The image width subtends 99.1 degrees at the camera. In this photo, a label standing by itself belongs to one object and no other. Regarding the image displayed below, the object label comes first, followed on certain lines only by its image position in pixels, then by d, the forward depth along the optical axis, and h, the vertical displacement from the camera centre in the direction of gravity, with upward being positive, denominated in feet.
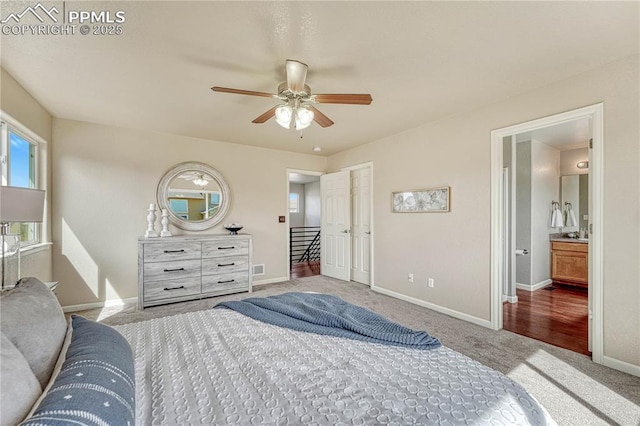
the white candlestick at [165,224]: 12.99 -0.55
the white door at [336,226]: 17.13 -0.85
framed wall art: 11.71 +0.58
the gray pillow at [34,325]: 3.00 -1.35
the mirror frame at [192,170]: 13.69 +0.99
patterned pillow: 2.27 -1.72
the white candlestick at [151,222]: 12.66 -0.44
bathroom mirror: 16.96 +1.20
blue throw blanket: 4.82 -2.21
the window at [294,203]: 31.45 +1.15
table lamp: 5.56 +0.14
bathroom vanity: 14.90 -2.73
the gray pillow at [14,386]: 2.22 -1.53
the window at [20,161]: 8.52 +1.80
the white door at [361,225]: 16.40 -0.77
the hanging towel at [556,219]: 16.24 -0.35
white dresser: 11.87 -2.57
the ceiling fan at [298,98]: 7.06 +3.09
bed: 2.60 -2.21
